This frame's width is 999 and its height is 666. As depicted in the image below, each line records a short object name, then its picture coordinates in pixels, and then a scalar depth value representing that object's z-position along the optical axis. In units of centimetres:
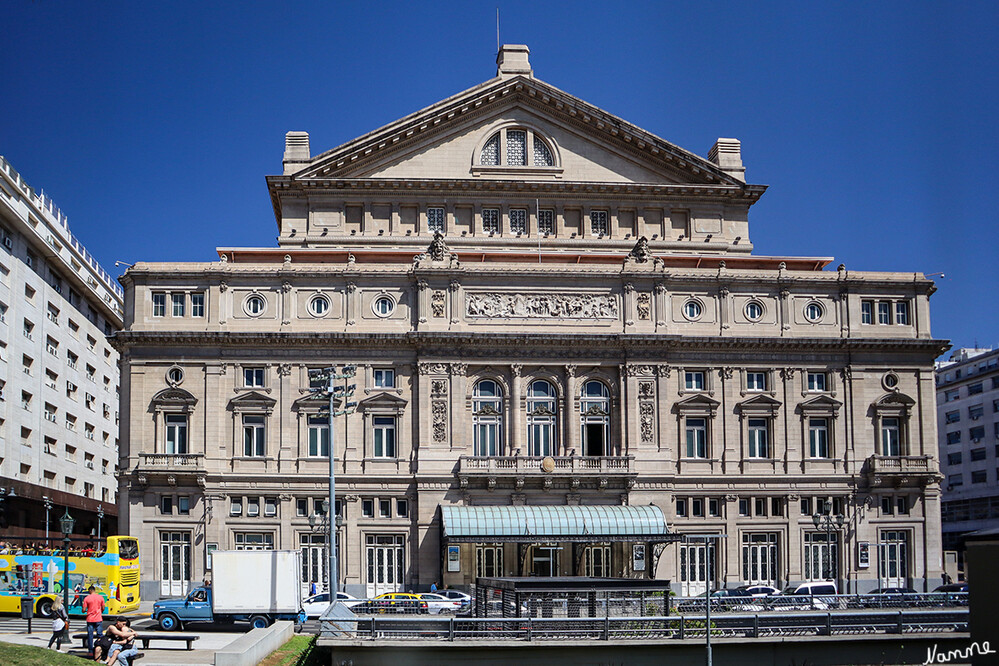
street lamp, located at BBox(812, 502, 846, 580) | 7125
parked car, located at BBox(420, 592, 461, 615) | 5303
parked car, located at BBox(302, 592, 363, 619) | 5712
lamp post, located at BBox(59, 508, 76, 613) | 4932
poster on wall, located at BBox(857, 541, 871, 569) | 7112
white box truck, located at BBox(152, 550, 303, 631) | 5100
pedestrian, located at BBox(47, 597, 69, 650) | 4106
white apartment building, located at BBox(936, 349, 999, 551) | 11688
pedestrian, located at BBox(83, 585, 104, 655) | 4060
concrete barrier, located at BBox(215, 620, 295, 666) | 3459
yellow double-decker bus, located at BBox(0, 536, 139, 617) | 5531
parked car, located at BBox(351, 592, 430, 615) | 4478
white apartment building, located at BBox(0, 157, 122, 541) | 8344
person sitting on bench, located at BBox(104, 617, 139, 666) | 3488
